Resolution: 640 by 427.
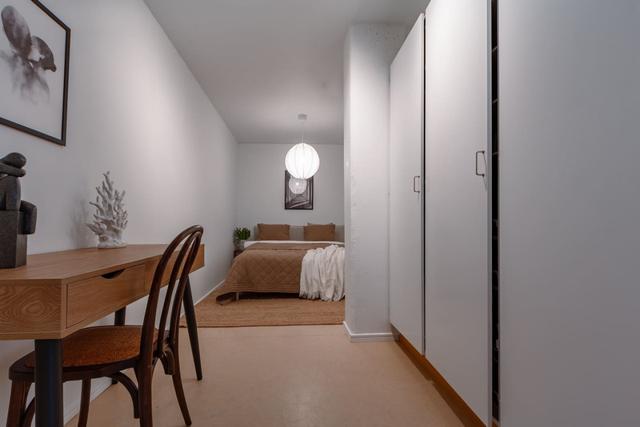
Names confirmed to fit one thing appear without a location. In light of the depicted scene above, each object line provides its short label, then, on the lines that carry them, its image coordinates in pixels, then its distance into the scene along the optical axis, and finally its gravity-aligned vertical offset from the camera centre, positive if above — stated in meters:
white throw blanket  3.97 -0.68
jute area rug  3.13 -0.91
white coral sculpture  1.72 +0.00
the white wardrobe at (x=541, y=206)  0.78 +0.05
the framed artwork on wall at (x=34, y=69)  1.29 +0.60
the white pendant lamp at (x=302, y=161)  4.73 +0.81
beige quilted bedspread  3.94 -0.61
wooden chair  1.06 -0.46
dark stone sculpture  0.98 +0.00
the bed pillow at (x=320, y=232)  6.22 -0.21
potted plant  6.13 -0.30
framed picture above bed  6.63 +0.42
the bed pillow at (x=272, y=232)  6.25 -0.22
